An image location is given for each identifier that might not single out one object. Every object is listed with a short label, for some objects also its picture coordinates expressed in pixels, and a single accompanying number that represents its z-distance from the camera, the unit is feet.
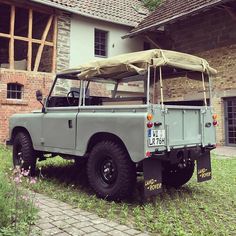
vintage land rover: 15.79
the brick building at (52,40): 44.75
